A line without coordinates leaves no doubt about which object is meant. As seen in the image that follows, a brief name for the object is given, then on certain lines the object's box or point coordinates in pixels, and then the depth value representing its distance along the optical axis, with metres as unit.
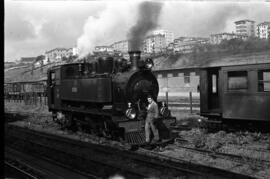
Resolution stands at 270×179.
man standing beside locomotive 10.20
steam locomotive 10.72
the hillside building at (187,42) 47.69
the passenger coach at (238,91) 10.86
